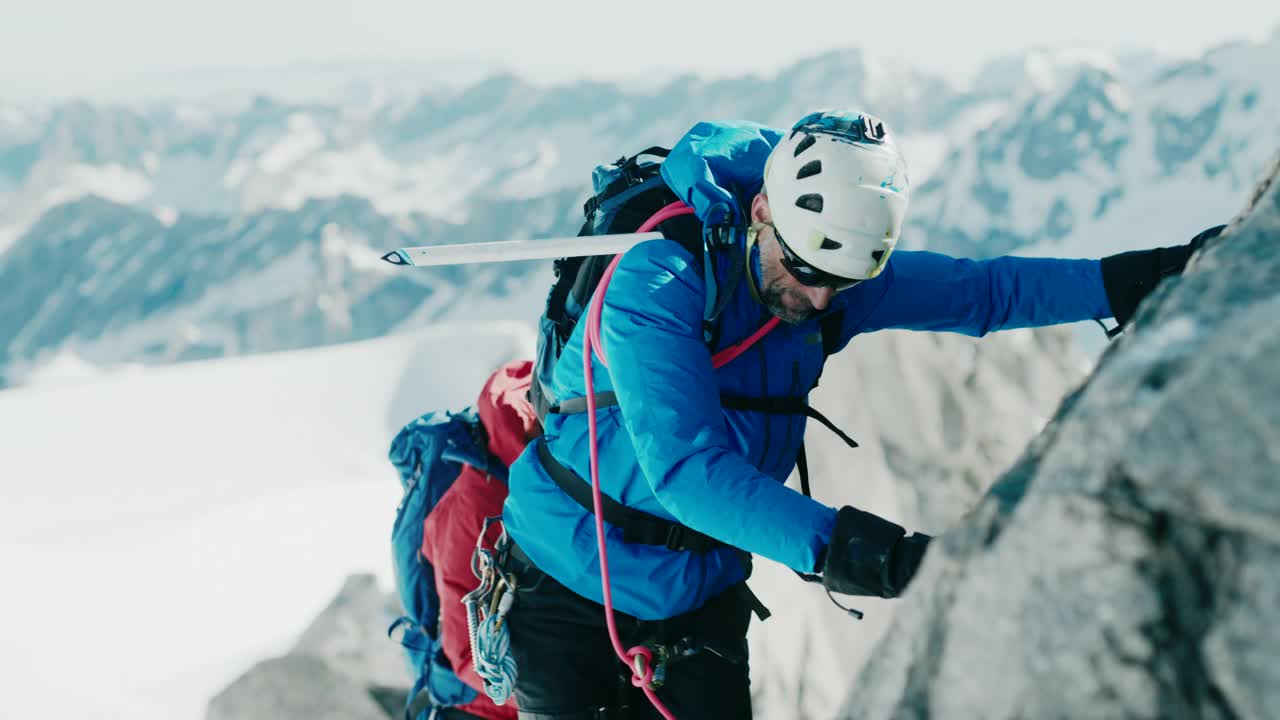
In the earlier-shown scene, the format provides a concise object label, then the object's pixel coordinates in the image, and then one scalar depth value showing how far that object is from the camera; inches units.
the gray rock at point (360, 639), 297.1
